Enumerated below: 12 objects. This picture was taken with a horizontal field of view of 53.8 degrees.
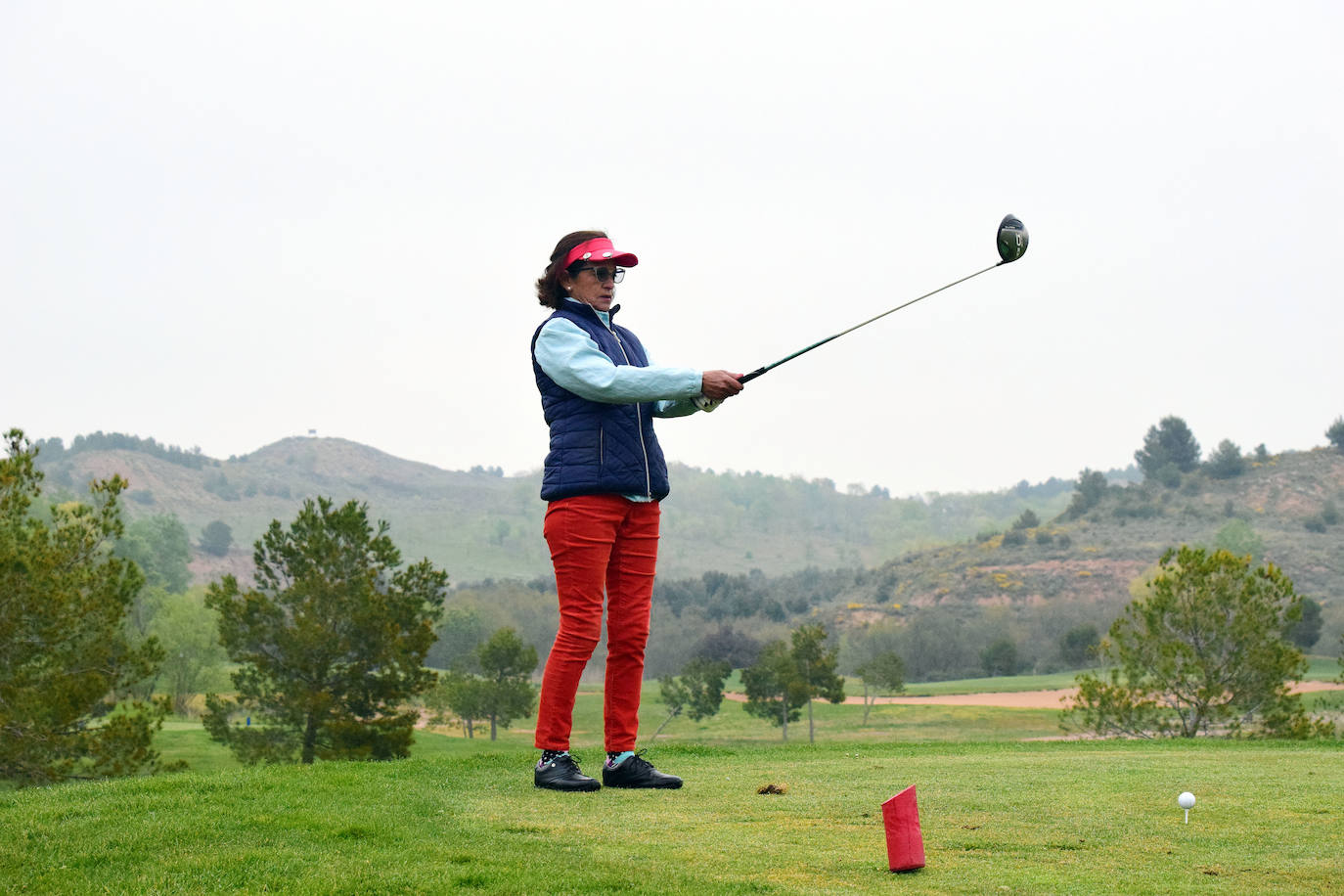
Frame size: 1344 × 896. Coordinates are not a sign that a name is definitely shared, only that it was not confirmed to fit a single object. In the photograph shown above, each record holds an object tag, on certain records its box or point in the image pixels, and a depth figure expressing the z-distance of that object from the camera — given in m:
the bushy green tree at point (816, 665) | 50.62
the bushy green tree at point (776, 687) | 50.97
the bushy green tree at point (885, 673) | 56.44
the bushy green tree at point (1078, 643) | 79.19
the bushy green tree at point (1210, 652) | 23.11
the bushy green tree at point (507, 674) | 48.84
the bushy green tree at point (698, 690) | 54.72
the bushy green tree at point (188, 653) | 60.19
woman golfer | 5.61
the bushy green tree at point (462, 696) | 50.38
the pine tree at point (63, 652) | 18.55
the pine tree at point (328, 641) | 26.59
